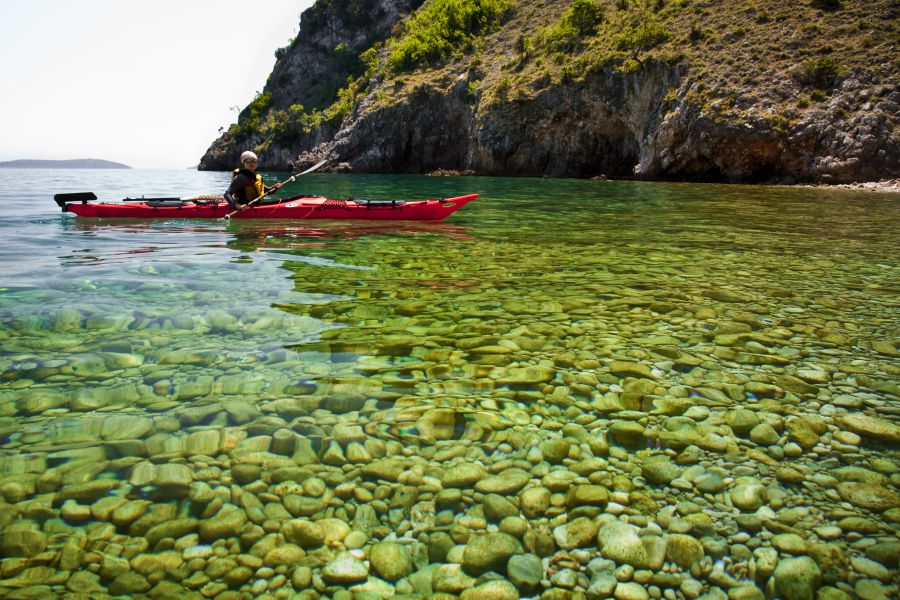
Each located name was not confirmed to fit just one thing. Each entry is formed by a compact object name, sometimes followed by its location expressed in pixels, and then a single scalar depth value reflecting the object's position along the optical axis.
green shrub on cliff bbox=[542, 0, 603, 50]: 54.66
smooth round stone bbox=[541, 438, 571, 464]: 3.26
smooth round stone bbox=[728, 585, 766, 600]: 2.25
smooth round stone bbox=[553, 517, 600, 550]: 2.56
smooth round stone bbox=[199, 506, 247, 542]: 2.60
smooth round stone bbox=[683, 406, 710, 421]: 3.71
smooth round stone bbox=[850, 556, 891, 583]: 2.33
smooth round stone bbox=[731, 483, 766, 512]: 2.79
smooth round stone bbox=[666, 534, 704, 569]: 2.44
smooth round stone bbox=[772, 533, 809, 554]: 2.48
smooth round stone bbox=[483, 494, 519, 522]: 2.74
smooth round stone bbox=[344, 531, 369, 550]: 2.57
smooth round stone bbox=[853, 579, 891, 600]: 2.23
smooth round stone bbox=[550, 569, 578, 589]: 2.33
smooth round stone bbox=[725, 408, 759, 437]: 3.54
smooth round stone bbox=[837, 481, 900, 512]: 2.79
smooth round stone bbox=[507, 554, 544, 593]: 2.32
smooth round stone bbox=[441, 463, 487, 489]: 3.00
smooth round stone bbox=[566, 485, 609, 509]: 2.84
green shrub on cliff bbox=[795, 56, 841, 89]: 34.53
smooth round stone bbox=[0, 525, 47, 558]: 2.48
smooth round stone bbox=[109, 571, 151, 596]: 2.27
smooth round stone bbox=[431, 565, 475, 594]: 2.32
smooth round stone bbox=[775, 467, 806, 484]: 3.01
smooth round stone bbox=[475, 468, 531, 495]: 2.94
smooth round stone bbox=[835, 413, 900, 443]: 3.46
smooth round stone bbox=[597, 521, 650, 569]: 2.45
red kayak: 15.01
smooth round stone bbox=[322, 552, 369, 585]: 2.36
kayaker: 14.94
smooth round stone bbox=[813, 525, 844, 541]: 2.56
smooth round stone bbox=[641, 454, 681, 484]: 3.05
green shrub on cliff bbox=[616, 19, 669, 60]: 45.78
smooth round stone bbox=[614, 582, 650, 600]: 2.26
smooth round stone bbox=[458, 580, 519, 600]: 2.27
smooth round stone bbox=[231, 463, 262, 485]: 3.02
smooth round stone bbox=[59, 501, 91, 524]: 2.71
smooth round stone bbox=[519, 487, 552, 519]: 2.77
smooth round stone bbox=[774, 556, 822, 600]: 2.26
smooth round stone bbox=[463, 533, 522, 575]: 2.43
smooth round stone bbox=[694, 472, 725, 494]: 2.94
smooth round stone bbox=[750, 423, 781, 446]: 3.40
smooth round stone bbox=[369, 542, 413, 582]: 2.39
